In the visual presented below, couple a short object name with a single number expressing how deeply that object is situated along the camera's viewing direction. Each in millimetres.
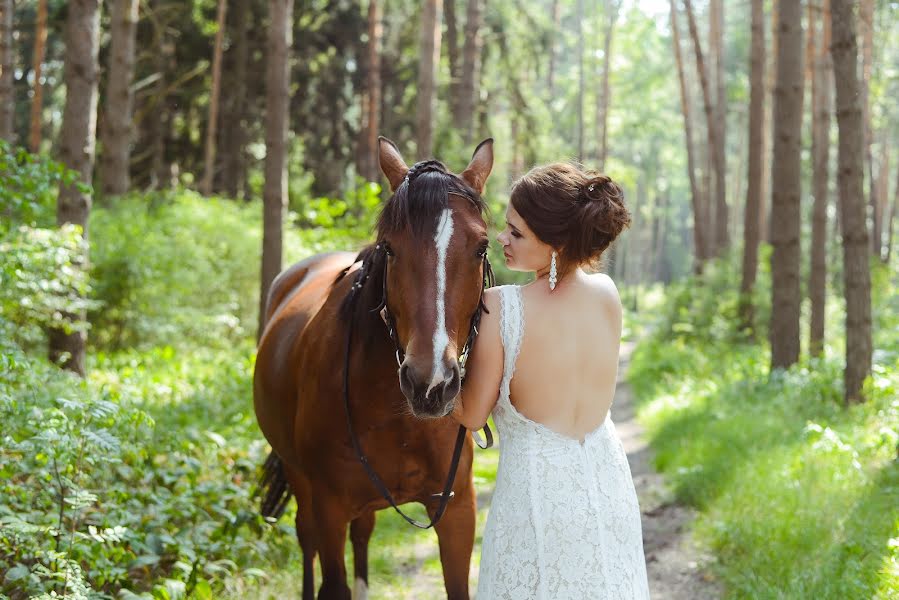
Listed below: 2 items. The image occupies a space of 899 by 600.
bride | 2668
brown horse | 2975
